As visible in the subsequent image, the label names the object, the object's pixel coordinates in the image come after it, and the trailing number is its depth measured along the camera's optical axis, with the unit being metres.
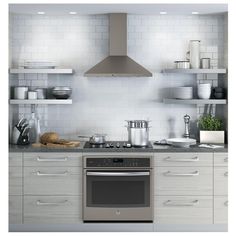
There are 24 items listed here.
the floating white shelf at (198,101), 5.21
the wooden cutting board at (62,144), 4.96
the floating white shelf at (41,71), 5.21
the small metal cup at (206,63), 5.35
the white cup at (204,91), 5.30
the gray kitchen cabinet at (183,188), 4.82
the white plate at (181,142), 5.02
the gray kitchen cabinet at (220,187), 4.82
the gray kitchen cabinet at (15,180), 4.85
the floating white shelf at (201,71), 5.21
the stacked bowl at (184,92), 5.32
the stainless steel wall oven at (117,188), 4.80
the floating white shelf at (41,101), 5.22
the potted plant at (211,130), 5.31
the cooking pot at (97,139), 5.13
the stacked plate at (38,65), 5.29
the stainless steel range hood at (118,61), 5.08
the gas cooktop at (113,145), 4.95
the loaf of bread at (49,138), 5.19
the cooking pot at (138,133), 5.01
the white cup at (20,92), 5.33
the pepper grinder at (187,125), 5.43
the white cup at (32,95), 5.31
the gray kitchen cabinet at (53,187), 4.83
